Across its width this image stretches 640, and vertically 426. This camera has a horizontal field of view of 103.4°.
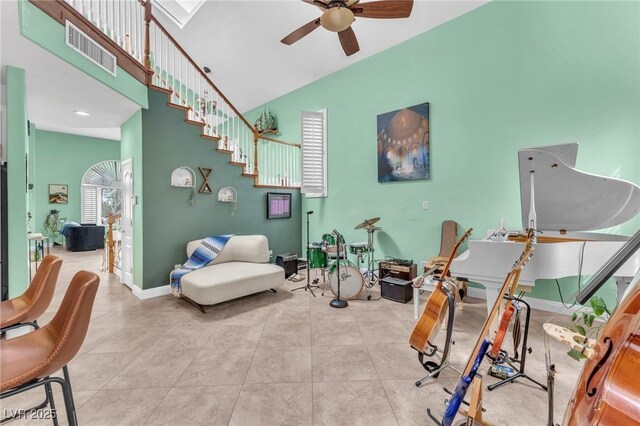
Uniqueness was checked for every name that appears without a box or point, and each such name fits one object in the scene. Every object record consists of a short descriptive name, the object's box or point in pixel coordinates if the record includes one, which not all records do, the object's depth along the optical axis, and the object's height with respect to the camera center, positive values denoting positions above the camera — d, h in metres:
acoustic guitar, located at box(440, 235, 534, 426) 1.13 -0.75
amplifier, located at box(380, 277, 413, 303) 3.29 -1.07
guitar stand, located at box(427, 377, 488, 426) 1.13 -0.86
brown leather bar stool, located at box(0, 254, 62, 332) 1.37 -0.54
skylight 4.14 +3.37
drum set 3.34 -0.81
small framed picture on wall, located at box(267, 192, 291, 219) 4.91 +0.08
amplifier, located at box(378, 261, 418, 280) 3.44 -0.86
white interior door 3.71 -0.18
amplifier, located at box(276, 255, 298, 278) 4.39 -0.96
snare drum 3.80 -0.59
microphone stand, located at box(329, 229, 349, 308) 3.09 -1.17
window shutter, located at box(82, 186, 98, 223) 8.10 +0.18
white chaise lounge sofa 2.92 -0.83
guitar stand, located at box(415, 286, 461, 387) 1.58 -1.04
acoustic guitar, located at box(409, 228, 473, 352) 1.65 -0.73
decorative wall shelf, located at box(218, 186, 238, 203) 4.24 +0.25
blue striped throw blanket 3.28 -0.67
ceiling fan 2.34 +1.92
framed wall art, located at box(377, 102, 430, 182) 3.83 +1.04
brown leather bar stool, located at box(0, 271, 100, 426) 0.91 -0.59
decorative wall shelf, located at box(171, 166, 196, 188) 3.70 +0.48
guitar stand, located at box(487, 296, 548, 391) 1.69 -1.16
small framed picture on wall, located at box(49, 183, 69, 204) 7.55 +0.47
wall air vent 2.37 +1.63
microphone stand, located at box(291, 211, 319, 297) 3.77 -1.19
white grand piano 1.90 -0.07
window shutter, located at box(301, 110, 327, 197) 4.86 +1.09
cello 0.48 -0.36
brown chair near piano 3.21 -0.42
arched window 8.15 +0.60
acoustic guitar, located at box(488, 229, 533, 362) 1.29 -0.62
